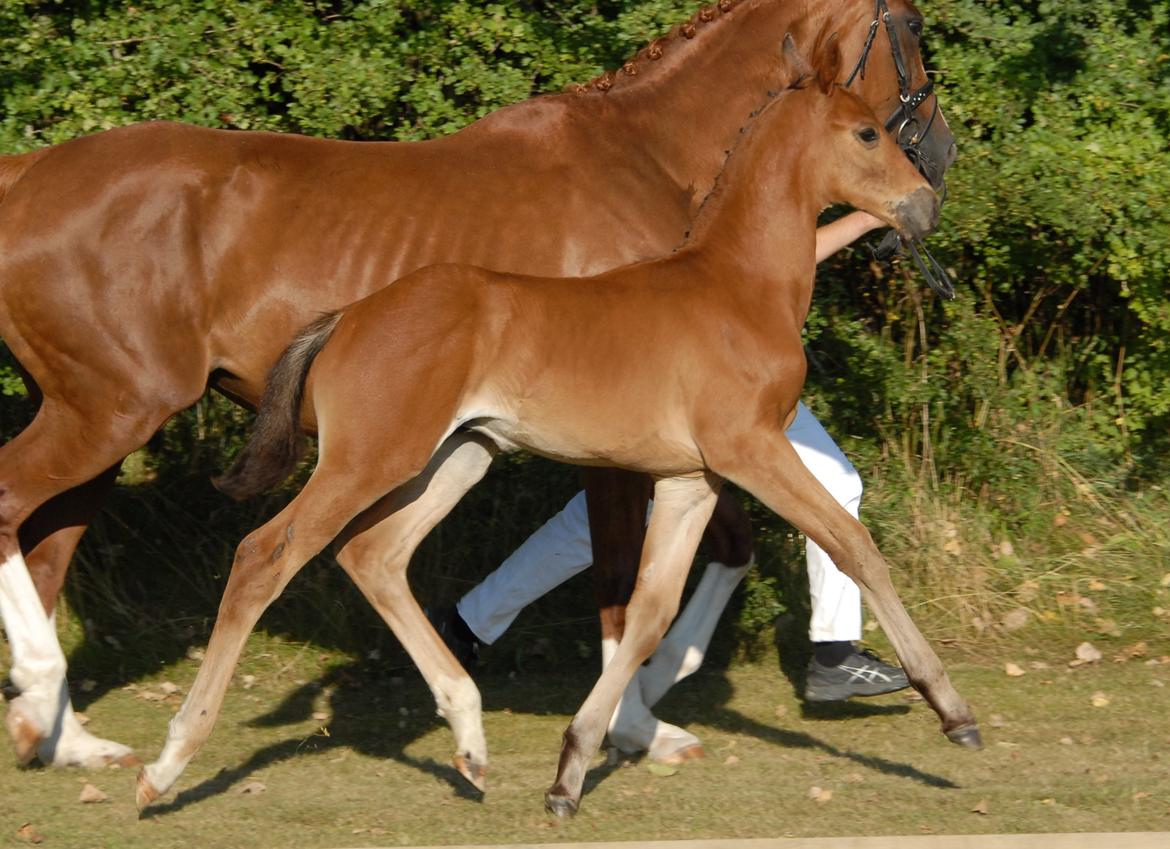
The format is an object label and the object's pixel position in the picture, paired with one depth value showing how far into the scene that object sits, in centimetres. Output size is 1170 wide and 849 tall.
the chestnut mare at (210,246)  934
